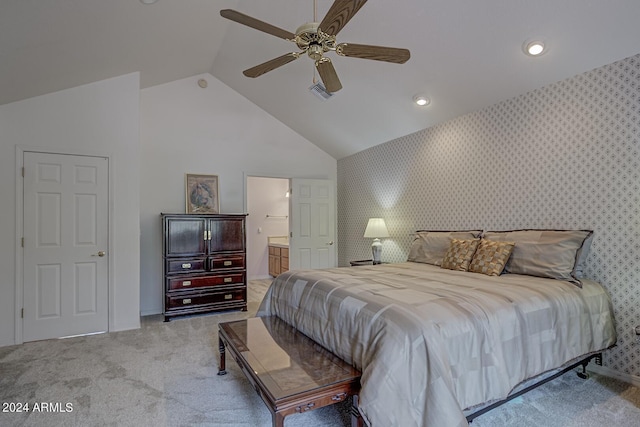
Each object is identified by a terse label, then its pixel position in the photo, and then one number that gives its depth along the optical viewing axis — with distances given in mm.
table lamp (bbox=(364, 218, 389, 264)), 4637
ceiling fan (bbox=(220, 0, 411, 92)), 1841
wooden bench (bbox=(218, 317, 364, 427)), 1534
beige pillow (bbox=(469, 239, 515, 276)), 2789
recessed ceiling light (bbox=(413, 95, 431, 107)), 3635
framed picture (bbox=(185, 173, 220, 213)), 4773
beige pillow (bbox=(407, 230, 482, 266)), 3496
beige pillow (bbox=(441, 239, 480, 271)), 3075
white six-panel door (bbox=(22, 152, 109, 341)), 3416
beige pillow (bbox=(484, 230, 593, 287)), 2482
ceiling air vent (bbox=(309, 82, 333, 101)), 3174
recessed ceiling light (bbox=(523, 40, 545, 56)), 2576
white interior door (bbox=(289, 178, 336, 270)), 5434
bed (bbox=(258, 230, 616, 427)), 1529
